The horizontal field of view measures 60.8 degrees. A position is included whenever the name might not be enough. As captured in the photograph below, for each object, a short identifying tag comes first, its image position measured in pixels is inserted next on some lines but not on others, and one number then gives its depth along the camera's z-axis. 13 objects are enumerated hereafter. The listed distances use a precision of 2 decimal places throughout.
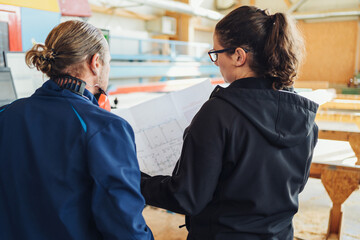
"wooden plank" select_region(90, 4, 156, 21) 7.43
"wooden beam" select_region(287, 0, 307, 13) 9.51
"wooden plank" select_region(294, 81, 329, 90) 6.57
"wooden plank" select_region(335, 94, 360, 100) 3.39
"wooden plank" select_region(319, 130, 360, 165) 1.98
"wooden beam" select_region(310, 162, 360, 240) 2.01
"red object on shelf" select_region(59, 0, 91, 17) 2.92
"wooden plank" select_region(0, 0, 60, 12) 2.57
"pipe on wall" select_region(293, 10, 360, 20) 8.49
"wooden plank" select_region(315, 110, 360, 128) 2.65
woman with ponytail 0.87
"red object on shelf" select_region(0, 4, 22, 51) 2.53
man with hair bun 0.83
